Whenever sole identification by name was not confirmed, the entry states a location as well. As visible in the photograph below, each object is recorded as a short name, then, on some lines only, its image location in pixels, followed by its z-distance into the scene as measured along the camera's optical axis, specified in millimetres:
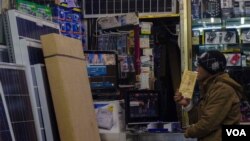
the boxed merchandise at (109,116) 4539
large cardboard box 3561
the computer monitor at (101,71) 4895
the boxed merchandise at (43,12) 4656
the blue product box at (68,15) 5216
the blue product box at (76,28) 5344
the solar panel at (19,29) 3572
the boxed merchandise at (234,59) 5188
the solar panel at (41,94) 3590
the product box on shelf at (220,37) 5238
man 3453
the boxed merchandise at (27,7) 4449
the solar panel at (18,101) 3268
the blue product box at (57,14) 5050
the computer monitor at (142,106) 4766
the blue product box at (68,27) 5190
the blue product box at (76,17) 5387
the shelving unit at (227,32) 5207
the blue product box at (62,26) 5074
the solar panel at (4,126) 3065
